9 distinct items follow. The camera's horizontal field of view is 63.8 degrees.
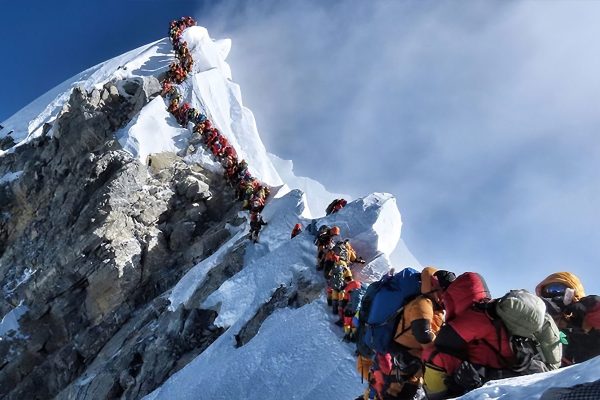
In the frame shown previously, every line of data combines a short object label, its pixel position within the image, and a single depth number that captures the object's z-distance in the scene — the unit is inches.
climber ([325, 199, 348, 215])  648.4
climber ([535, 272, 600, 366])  236.8
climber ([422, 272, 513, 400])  183.6
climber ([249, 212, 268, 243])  698.8
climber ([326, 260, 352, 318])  415.7
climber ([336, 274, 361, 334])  378.9
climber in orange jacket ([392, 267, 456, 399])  201.8
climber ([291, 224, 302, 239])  644.4
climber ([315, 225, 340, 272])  503.8
